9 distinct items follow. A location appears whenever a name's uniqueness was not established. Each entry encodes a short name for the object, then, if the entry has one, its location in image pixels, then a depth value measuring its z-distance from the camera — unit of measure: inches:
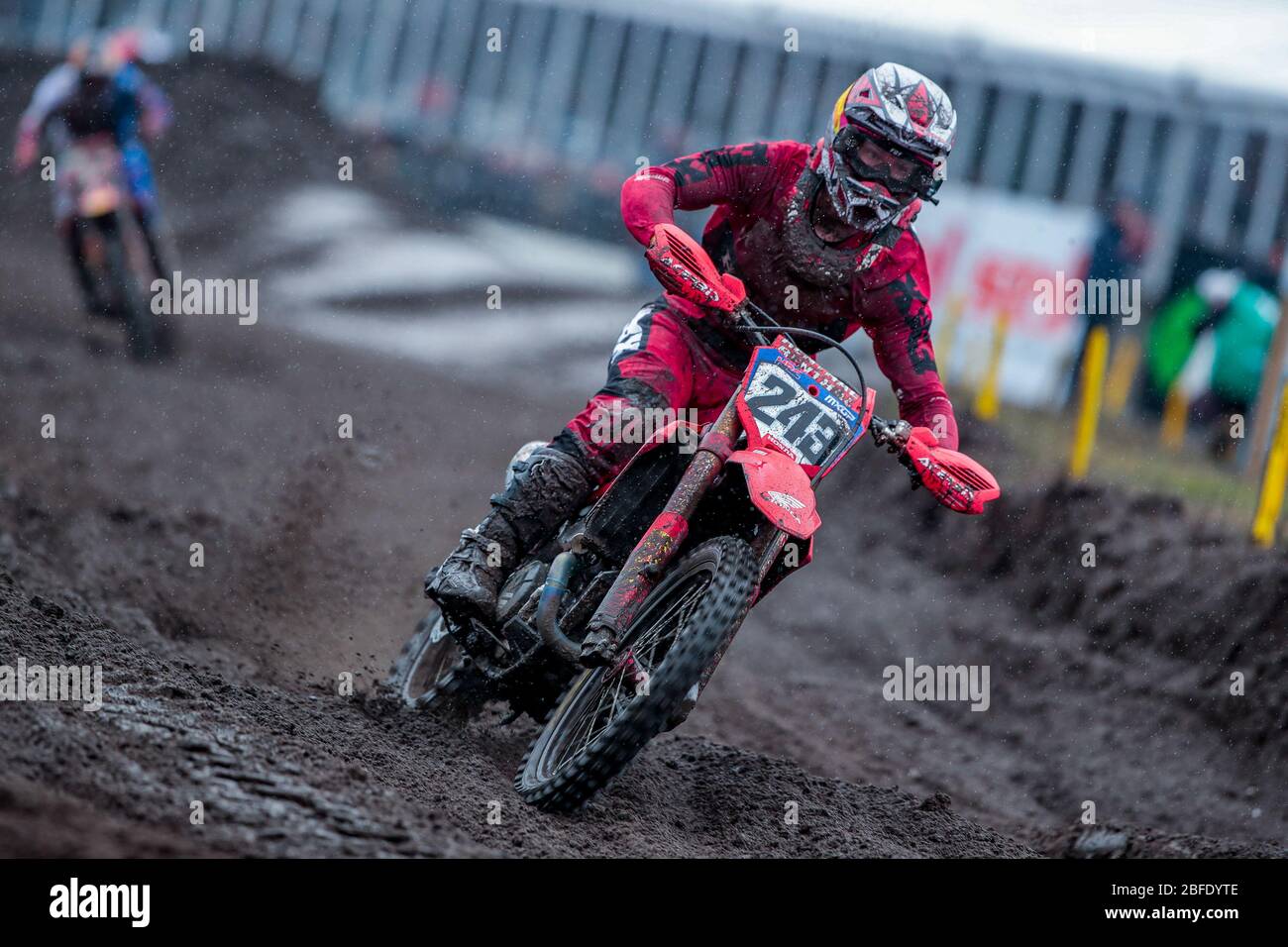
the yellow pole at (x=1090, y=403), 388.2
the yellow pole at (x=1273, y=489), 308.7
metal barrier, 544.1
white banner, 510.6
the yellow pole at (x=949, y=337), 531.0
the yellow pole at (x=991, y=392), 474.3
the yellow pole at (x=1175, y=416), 482.3
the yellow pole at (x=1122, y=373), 508.1
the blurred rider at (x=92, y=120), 443.2
